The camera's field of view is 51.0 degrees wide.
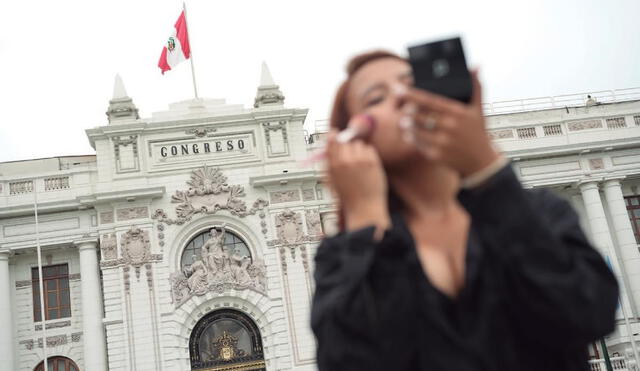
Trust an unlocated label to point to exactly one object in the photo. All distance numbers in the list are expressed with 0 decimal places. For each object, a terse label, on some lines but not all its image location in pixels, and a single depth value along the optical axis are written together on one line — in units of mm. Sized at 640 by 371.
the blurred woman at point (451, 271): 1649
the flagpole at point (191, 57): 22388
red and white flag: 22844
